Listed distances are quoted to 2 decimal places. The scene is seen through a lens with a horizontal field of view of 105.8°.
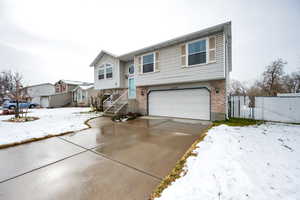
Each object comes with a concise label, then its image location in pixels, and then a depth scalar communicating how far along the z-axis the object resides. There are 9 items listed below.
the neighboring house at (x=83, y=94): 19.74
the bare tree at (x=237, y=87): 25.47
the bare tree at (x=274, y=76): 16.17
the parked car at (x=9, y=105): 15.94
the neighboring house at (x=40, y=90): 24.36
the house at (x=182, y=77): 6.92
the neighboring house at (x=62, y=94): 19.95
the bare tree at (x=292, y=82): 17.62
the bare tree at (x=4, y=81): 28.22
